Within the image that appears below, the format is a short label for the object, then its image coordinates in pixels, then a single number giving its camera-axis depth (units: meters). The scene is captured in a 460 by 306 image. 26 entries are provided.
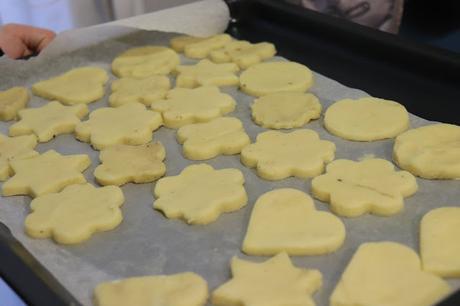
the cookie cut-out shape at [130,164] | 0.96
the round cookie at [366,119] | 1.02
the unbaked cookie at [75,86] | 1.20
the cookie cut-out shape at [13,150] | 1.01
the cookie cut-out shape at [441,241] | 0.74
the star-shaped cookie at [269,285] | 0.70
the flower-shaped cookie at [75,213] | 0.85
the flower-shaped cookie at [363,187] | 0.85
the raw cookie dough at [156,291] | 0.72
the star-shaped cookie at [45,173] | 0.96
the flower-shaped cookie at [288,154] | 0.95
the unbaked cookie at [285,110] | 1.07
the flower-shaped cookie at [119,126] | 1.07
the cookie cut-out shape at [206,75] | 1.21
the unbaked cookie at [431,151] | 0.91
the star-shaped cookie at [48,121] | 1.10
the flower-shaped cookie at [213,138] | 1.01
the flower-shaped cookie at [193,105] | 1.11
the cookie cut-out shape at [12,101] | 1.16
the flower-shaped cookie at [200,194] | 0.88
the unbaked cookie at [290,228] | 0.79
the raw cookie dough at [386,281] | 0.70
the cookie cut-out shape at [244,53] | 1.26
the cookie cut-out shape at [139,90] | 1.18
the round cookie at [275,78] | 1.17
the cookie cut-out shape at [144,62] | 1.27
